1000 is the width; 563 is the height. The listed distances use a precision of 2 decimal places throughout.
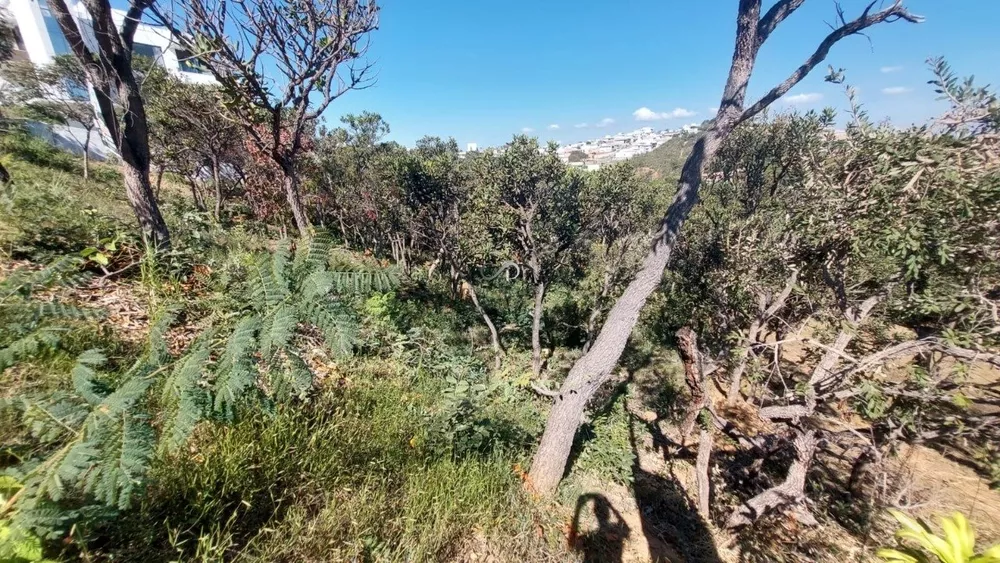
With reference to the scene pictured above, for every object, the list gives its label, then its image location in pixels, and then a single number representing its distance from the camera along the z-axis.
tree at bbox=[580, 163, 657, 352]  9.19
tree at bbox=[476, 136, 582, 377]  7.38
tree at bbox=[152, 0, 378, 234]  4.29
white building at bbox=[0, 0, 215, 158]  23.11
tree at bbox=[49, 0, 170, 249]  3.88
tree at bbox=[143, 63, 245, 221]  9.53
